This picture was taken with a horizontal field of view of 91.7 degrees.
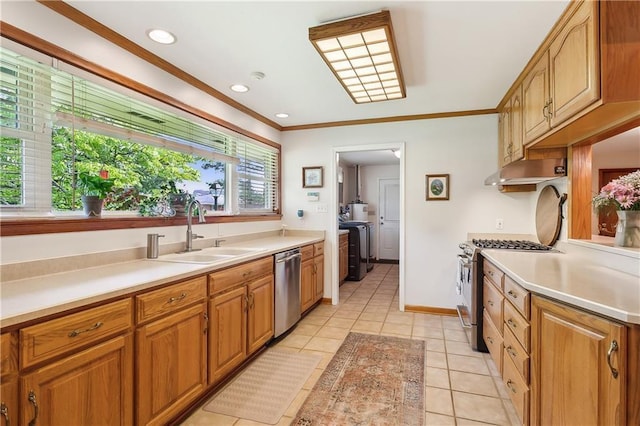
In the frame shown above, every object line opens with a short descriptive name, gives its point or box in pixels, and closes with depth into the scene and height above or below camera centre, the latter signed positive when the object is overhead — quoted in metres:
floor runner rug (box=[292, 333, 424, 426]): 1.89 -1.24
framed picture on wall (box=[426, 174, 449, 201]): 3.66 +0.31
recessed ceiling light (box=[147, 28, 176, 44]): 1.99 +1.15
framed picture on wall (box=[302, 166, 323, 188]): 4.13 +0.48
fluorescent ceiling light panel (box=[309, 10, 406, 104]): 1.84 +1.11
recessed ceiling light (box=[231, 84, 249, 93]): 2.86 +1.17
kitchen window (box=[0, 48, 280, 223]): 1.61 +0.47
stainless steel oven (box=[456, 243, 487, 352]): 2.73 -0.77
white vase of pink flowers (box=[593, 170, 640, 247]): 1.87 +0.04
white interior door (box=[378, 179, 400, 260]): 7.37 -0.16
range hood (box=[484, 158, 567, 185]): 2.47 +0.35
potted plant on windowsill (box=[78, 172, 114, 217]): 1.86 +0.13
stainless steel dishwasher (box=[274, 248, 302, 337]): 2.90 -0.77
